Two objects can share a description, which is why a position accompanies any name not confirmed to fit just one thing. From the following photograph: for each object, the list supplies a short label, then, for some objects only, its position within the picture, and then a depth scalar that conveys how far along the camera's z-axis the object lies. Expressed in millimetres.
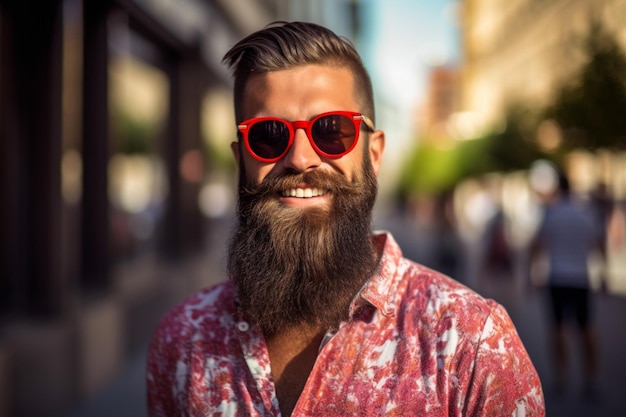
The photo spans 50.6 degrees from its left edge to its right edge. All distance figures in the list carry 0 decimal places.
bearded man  1603
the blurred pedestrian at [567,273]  5973
